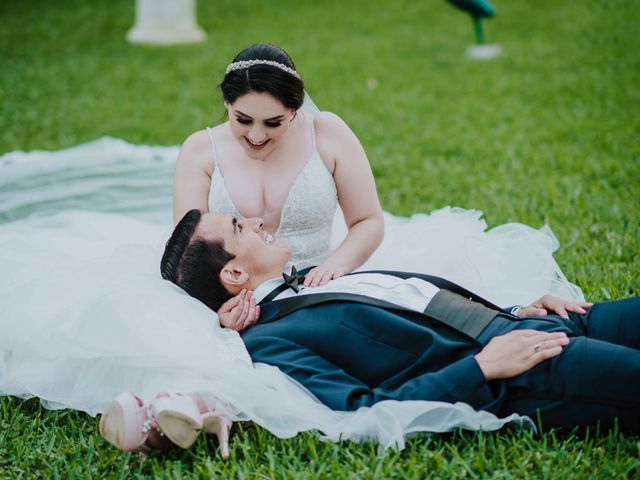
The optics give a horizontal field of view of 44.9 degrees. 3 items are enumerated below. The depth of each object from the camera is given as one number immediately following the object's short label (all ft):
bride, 9.70
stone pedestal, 40.45
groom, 9.30
